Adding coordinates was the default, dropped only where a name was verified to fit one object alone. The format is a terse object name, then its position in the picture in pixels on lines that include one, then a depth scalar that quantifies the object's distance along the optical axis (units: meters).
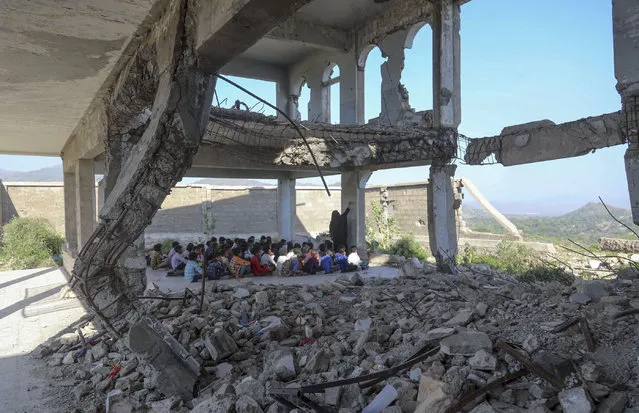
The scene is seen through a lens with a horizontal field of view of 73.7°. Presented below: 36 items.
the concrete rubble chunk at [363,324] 4.42
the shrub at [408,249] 14.22
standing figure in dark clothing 12.02
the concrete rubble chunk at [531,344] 2.86
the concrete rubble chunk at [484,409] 2.25
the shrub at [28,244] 11.77
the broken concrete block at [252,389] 3.05
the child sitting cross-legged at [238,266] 9.06
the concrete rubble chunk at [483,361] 2.71
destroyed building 3.11
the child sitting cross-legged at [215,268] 8.70
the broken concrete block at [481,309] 3.90
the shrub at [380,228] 16.52
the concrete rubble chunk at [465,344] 2.94
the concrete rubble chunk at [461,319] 3.74
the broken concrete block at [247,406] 2.84
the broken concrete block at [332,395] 2.83
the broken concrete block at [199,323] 4.69
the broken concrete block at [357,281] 7.15
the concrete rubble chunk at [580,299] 3.76
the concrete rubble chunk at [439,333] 3.43
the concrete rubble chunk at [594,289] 3.83
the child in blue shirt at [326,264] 9.70
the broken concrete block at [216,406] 2.88
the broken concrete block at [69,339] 5.15
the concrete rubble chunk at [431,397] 2.43
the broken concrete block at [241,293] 6.04
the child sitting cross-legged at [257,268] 9.34
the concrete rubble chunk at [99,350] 4.69
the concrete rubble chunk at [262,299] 5.60
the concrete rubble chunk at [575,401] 2.15
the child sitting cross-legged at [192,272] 8.21
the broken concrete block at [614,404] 2.16
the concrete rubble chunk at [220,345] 4.06
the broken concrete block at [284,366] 3.49
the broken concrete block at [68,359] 4.68
